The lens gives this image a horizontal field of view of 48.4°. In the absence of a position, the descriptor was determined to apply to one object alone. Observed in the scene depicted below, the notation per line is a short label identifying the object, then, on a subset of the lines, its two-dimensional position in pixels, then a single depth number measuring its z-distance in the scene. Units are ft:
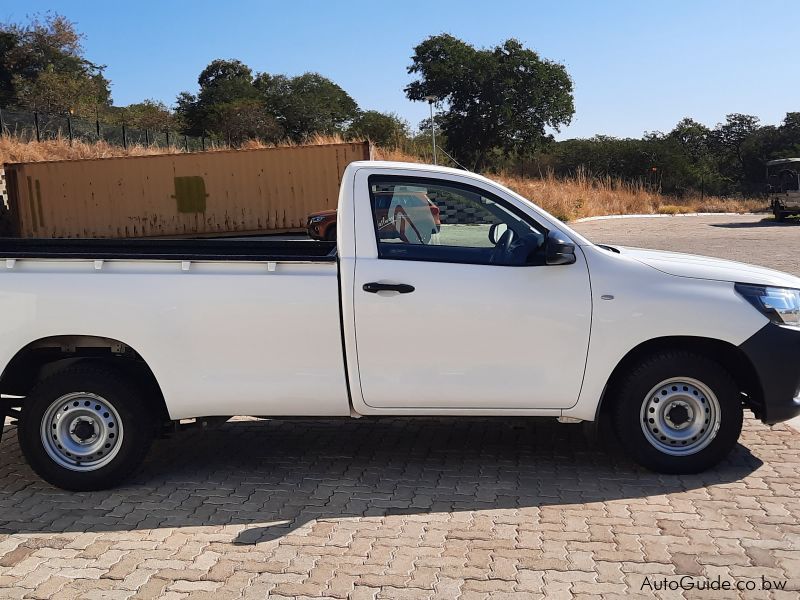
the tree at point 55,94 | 169.58
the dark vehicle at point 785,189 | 109.70
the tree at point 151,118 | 197.88
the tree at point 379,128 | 185.82
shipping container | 89.10
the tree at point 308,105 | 200.85
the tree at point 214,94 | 202.39
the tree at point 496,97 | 197.47
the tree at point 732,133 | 218.38
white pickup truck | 16.97
